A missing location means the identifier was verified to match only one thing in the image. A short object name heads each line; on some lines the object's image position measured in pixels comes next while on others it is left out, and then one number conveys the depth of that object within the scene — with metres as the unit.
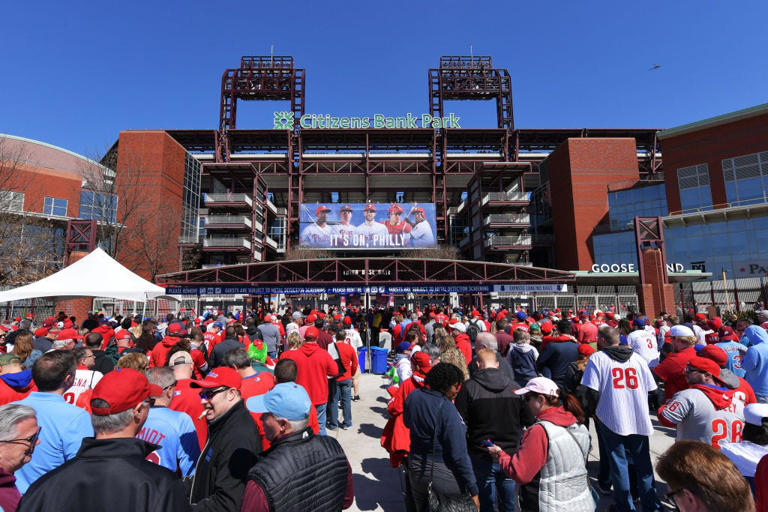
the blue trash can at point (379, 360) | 12.52
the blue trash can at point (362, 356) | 12.75
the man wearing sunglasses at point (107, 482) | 1.54
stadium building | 36.62
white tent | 11.09
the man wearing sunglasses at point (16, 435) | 2.01
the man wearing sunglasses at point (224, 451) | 2.32
